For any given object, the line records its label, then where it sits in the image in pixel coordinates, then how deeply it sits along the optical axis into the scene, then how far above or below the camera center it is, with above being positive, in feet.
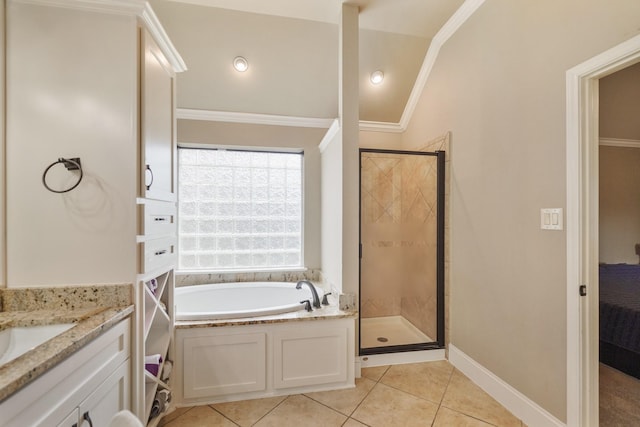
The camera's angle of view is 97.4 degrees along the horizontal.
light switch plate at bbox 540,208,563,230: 4.93 -0.07
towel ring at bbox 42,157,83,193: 4.00 +0.71
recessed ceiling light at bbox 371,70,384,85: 9.22 +4.58
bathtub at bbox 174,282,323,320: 8.66 -2.61
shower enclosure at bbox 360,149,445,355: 9.24 -1.22
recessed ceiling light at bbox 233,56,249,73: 8.41 +4.59
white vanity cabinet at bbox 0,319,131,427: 2.49 -1.89
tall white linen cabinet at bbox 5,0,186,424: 4.04 +1.06
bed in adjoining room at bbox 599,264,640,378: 6.61 -2.74
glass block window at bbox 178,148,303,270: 9.78 +0.21
